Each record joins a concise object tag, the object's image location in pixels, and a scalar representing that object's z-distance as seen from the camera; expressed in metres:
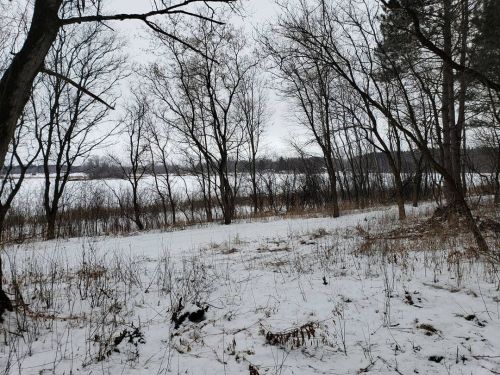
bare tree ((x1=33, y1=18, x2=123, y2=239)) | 15.48
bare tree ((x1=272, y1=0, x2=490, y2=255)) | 5.05
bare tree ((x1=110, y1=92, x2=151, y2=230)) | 22.47
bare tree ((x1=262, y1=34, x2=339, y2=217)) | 15.61
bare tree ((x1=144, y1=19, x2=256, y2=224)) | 17.08
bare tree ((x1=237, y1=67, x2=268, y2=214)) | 26.18
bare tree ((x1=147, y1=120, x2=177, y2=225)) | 25.25
